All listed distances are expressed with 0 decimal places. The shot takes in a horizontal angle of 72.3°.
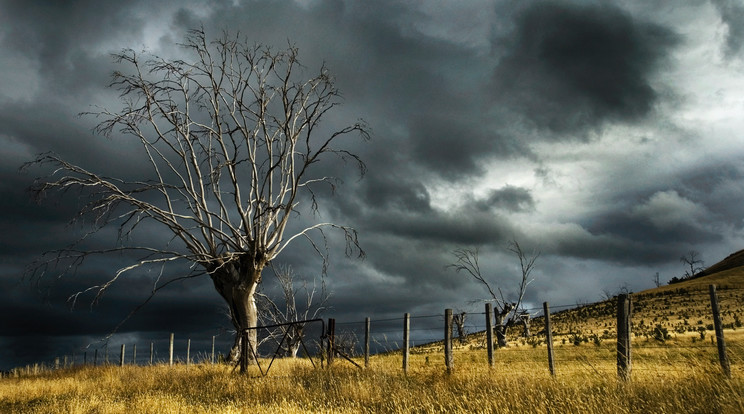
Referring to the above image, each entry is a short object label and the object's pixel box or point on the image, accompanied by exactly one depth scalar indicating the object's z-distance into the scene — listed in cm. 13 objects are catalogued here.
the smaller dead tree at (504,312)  3281
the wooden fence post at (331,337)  1465
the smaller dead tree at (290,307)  3356
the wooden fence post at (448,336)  1192
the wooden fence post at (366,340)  1491
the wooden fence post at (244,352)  1697
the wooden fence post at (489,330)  1190
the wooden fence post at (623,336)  817
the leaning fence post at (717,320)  965
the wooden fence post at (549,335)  1191
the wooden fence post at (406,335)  1374
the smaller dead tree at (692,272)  9582
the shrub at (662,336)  2490
